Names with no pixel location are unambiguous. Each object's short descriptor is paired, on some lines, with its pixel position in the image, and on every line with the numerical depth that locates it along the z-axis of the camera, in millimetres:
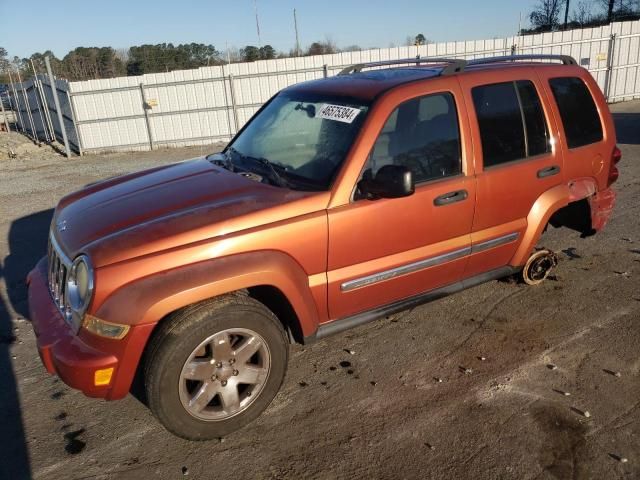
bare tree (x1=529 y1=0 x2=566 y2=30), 38906
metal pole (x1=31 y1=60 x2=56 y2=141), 15641
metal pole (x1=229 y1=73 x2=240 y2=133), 14677
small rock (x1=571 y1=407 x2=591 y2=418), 2932
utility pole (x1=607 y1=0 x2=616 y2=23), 35616
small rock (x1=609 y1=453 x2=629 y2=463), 2588
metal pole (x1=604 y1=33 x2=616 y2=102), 16898
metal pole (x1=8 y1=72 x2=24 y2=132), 19000
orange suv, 2605
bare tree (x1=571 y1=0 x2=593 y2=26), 38094
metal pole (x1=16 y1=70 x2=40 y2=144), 17375
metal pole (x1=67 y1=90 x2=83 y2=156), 13914
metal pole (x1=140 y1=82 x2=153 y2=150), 14434
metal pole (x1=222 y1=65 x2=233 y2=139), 14859
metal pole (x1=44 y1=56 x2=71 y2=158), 13428
